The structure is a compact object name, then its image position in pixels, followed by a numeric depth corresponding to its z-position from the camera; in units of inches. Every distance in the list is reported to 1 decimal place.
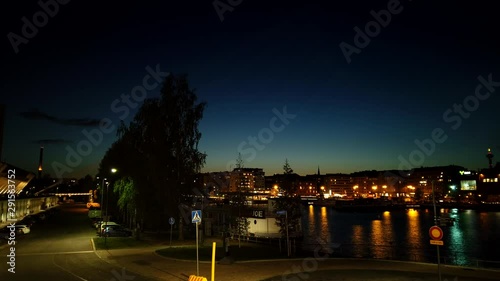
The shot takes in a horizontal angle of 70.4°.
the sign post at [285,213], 1173.4
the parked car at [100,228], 1420.8
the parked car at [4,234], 1259.1
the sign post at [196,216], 637.3
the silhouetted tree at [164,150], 1322.6
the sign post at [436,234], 566.6
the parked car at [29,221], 1918.6
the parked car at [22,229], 1514.5
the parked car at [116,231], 1396.0
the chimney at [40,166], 7256.4
